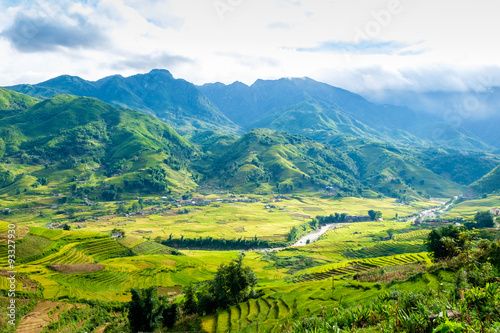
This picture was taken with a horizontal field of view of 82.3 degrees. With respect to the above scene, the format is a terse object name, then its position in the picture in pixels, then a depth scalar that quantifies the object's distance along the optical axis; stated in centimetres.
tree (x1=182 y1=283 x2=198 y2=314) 4950
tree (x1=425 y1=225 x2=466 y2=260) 4977
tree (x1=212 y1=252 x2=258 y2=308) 4572
